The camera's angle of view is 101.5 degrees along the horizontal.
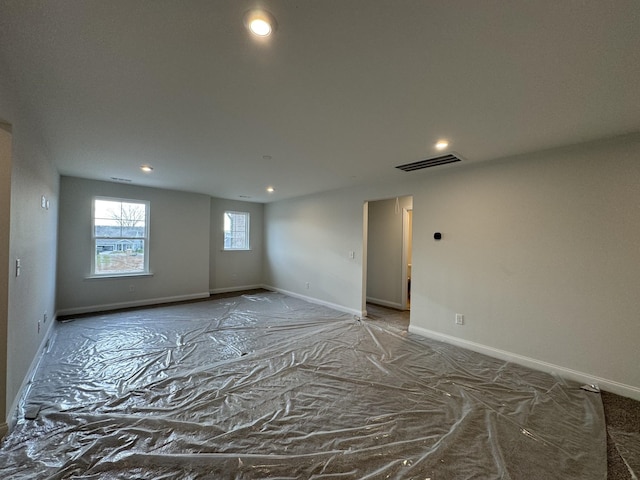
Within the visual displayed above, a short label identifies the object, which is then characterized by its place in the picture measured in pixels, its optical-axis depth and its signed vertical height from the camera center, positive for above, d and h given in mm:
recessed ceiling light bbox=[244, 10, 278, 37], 1253 +1088
